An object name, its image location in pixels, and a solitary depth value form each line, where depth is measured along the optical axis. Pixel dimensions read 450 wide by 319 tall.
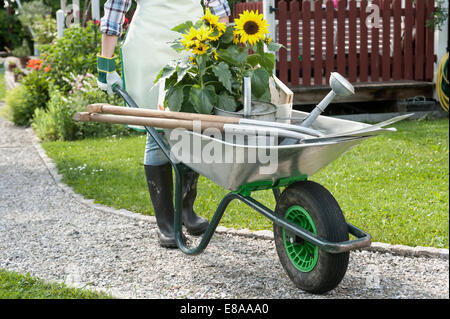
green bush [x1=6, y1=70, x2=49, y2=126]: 8.13
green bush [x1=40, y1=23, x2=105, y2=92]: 7.59
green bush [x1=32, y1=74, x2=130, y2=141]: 6.81
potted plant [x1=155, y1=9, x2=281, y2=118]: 2.62
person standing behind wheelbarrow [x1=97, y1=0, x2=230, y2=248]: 3.14
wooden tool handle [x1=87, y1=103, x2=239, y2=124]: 2.44
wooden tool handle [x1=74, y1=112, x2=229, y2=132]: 2.41
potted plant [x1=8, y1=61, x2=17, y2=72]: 13.08
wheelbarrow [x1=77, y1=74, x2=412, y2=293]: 2.31
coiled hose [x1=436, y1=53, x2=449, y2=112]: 7.00
